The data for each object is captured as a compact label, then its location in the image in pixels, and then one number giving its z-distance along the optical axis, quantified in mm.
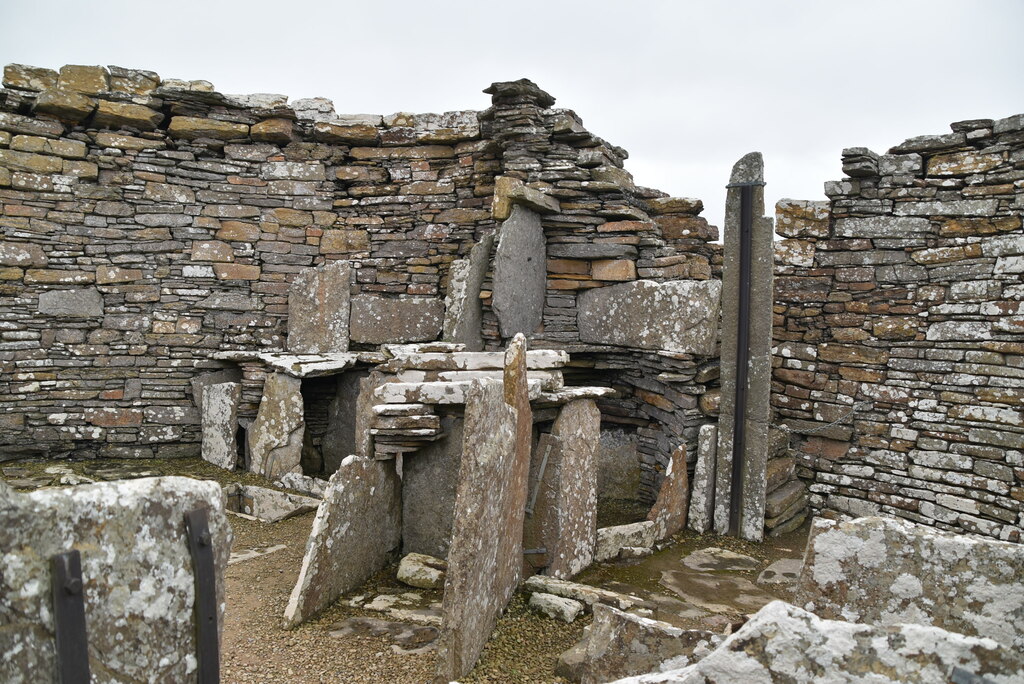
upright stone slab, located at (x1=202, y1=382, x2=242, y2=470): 8109
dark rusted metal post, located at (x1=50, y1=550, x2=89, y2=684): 1985
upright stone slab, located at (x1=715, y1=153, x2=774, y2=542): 6984
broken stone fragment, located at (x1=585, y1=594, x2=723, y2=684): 2998
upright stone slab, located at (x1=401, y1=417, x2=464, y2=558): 5449
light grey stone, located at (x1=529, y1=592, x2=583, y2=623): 4613
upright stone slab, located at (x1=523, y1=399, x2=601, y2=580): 5465
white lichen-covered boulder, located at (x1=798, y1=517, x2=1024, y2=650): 2691
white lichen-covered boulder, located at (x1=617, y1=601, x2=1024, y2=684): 1871
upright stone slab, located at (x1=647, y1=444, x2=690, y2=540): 6836
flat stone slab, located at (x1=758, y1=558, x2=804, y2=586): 5941
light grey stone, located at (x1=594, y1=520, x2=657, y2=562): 6141
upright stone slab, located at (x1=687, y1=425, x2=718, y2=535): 7105
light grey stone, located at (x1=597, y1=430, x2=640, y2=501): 8203
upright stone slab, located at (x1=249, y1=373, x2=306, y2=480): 7828
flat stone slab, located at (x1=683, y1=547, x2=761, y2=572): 6281
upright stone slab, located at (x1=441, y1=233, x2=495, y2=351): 8180
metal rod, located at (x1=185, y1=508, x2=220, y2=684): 2262
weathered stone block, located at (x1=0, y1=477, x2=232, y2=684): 1969
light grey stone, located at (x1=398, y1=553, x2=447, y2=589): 5066
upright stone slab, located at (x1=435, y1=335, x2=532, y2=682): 3719
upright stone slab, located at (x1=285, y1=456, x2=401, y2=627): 4594
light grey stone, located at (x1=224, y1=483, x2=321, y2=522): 7039
